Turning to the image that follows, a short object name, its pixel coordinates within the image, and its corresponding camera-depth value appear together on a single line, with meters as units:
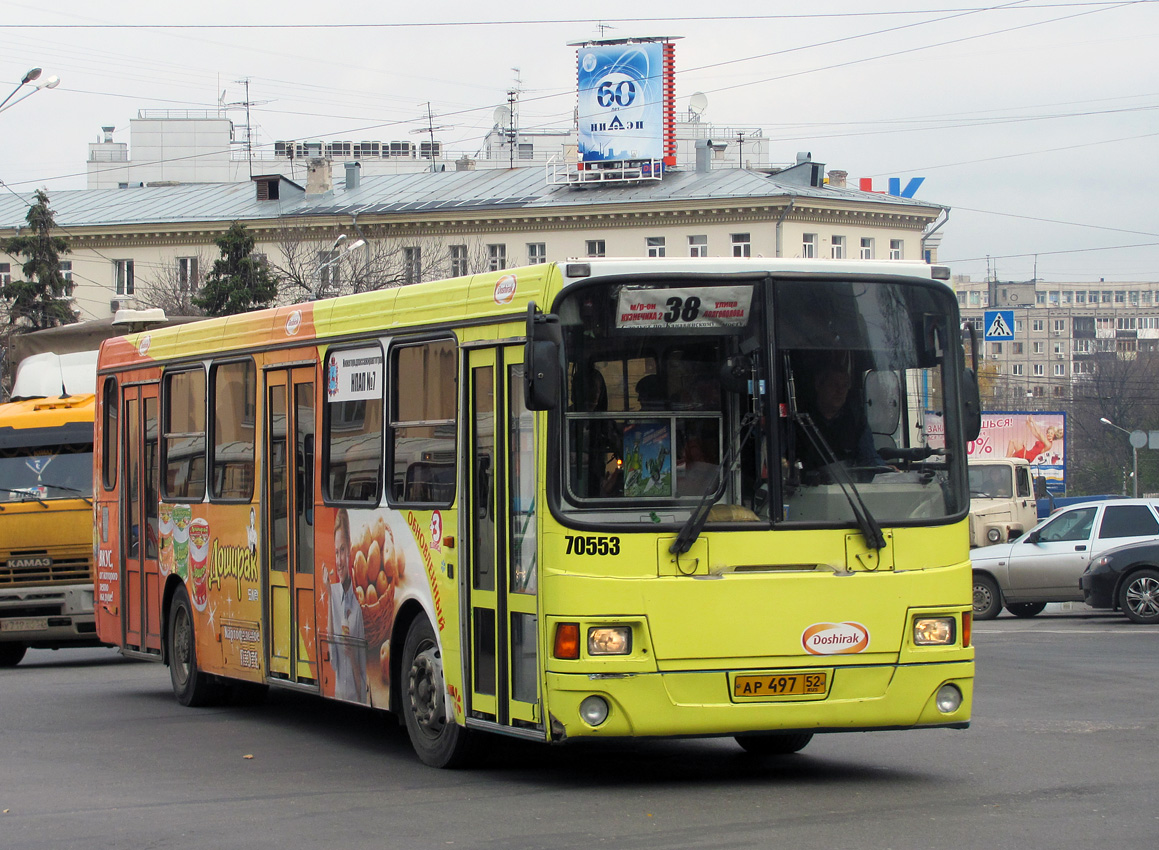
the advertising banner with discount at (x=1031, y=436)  49.94
